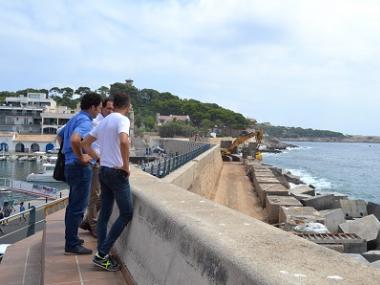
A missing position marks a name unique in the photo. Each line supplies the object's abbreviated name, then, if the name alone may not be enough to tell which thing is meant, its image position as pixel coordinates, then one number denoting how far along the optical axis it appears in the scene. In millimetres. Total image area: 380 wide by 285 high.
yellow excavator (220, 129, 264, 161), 56362
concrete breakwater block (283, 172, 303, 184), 42041
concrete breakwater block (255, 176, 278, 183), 27125
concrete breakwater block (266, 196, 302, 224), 18117
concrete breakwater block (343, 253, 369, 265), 10020
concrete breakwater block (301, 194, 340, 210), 23141
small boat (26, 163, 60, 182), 46984
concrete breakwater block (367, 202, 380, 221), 22188
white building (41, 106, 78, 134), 105000
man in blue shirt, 4929
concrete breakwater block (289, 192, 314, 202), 24258
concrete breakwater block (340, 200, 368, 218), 22516
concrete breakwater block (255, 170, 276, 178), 30839
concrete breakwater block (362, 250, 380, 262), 11016
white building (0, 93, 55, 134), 110588
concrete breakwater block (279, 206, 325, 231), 13841
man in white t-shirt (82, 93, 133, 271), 4281
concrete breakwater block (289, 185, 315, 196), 28484
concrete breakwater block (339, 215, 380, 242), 14945
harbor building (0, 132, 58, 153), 91250
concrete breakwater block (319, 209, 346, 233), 16695
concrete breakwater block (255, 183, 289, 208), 21906
